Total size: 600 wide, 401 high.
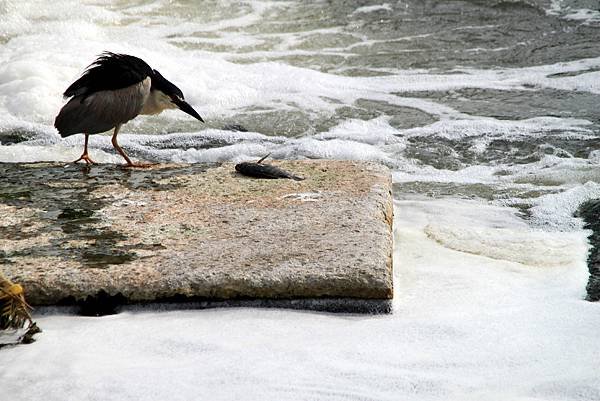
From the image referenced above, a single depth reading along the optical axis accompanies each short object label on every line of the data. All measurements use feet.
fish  29.32
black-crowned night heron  32.35
